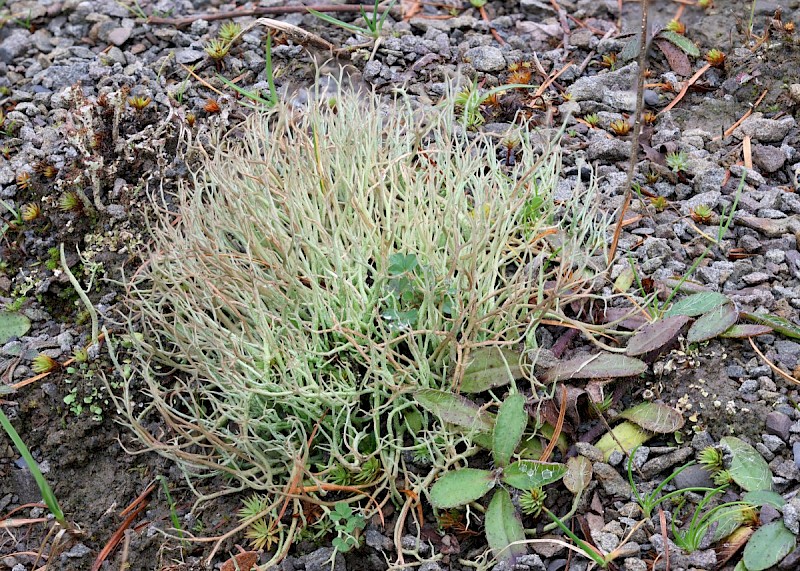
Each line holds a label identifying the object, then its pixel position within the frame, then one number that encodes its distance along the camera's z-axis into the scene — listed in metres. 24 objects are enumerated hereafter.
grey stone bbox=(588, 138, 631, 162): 2.45
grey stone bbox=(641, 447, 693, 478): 1.81
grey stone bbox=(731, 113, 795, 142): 2.47
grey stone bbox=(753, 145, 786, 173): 2.39
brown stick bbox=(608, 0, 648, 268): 1.73
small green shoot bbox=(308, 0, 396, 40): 2.72
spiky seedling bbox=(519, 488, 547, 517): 1.80
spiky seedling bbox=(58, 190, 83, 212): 2.53
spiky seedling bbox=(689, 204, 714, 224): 2.25
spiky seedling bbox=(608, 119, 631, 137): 2.52
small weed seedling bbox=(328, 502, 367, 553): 1.81
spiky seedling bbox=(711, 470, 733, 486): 1.74
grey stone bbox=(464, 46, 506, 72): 2.80
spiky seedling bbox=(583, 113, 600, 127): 2.59
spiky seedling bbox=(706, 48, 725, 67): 2.70
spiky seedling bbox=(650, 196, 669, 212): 2.32
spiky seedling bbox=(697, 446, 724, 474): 1.77
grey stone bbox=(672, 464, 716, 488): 1.78
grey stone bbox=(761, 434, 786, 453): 1.77
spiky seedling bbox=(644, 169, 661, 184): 2.41
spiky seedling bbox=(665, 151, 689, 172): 2.39
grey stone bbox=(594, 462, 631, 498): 1.81
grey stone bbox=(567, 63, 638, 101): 2.70
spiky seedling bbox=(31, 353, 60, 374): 2.28
